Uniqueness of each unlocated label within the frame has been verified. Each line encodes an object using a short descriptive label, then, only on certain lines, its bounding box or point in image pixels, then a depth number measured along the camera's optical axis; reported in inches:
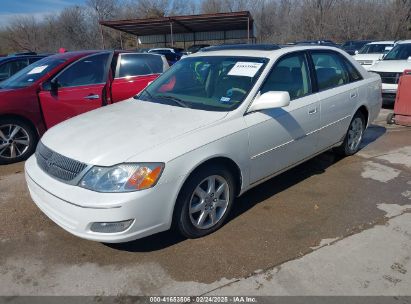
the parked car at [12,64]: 342.0
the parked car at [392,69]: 344.5
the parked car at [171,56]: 768.5
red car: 213.3
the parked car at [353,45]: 921.8
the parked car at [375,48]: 526.3
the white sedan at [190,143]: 108.3
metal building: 943.8
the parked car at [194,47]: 1223.1
